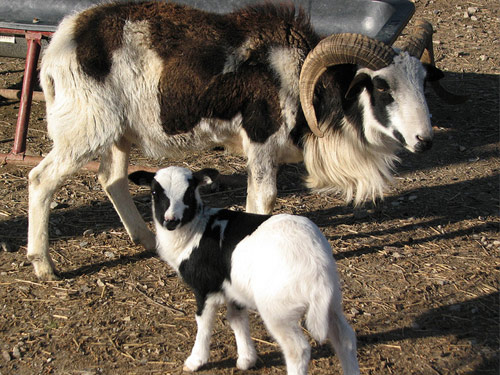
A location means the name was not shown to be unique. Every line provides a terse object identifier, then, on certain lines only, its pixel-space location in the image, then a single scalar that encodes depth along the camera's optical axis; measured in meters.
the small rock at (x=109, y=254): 5.67
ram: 5.11
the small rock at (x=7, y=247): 5.69
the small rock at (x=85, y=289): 5.13
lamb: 3.49
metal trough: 7.36
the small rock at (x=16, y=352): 4.32
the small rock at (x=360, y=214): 6.53
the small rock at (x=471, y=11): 13.20
